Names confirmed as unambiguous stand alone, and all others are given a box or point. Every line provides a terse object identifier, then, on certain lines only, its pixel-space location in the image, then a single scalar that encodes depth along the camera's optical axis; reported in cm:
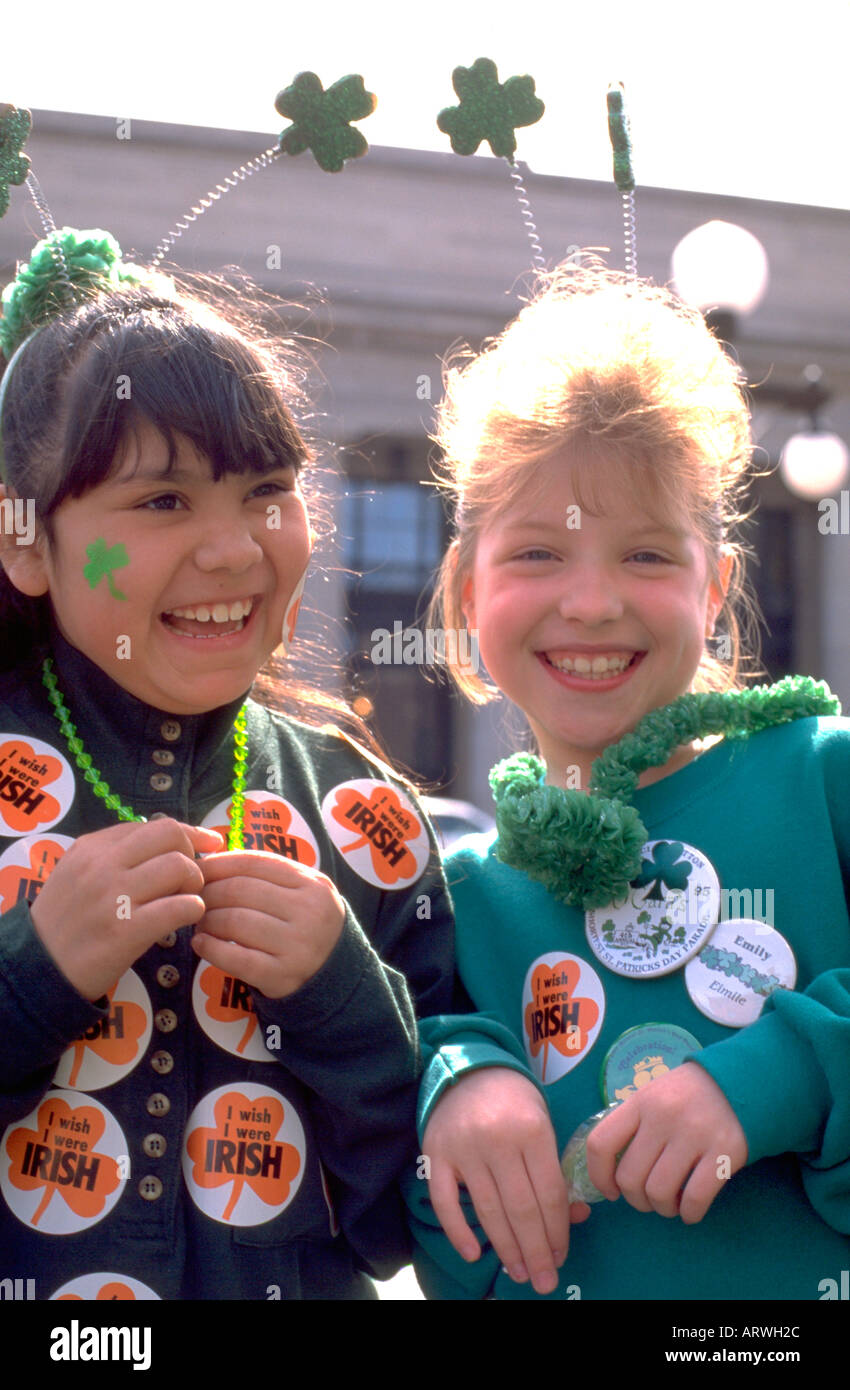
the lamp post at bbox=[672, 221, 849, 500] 569
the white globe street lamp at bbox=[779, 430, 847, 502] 778
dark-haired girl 151
